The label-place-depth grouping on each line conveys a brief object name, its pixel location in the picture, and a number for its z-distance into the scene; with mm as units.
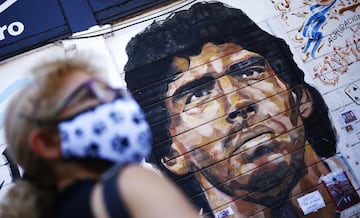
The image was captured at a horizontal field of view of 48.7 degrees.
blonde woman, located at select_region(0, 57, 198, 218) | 1369
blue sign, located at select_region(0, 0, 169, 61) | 5281
